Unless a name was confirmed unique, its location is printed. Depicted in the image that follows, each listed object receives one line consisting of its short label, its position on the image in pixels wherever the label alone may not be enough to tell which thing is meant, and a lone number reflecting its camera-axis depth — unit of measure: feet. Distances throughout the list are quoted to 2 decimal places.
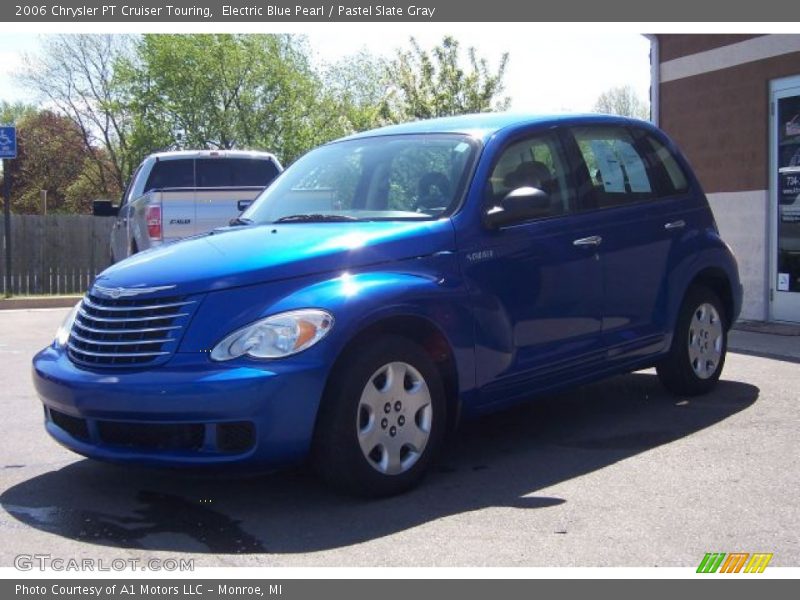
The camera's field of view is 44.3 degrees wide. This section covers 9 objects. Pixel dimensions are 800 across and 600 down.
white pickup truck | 34.09
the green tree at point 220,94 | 101.14
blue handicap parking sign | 53.78
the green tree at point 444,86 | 75.72
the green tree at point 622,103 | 144.14
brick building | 34.35
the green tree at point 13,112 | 155.32
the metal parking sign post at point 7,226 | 57.93
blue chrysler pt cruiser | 14.34
